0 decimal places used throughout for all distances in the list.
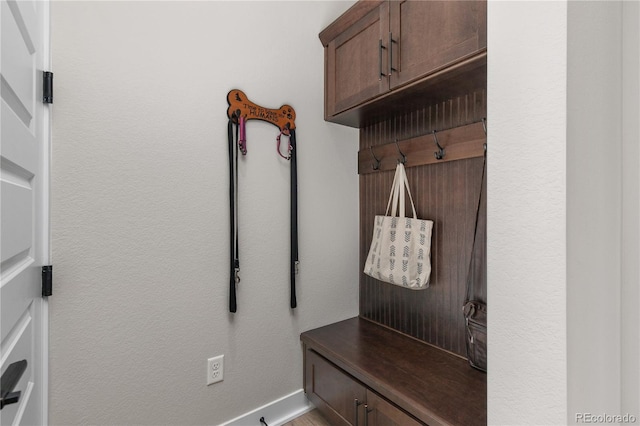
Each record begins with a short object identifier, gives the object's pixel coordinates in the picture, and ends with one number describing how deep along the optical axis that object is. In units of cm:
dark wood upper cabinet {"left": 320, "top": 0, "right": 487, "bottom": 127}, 112
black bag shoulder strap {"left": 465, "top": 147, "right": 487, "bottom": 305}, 132
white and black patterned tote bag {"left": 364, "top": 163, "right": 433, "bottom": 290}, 150
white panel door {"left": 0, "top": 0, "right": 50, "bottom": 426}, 71
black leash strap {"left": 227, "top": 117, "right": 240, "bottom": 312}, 143
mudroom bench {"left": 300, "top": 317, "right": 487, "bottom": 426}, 110
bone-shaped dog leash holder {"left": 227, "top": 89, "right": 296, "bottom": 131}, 146
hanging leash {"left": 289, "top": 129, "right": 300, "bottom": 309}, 164
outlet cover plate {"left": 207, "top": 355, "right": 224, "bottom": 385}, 141
